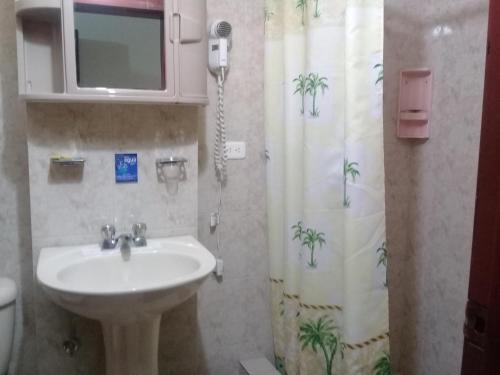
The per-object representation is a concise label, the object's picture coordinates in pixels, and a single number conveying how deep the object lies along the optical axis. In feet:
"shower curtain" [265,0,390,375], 4.92
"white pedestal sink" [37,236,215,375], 3.95
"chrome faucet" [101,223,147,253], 5.03
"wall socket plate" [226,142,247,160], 6.12
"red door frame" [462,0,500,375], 2.14
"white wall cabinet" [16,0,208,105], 4.67
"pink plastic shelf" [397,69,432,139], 6.17
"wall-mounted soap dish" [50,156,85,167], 4.94
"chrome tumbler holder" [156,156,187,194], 5.37
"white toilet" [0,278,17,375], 4.89
